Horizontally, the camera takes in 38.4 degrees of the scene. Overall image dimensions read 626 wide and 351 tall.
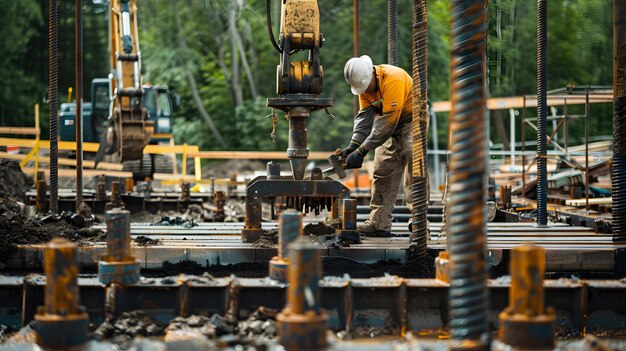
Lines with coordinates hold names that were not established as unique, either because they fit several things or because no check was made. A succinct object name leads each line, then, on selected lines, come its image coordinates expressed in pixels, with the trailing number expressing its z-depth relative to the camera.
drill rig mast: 9.26
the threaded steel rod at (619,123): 8.88
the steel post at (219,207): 14.34
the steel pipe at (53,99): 11.62
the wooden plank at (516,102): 17.72
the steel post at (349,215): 9.10
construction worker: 9.40
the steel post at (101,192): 15.04
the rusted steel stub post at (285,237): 6.54
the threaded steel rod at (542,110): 10.44
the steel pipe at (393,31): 12.64
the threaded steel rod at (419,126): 8.09
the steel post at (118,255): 6.86
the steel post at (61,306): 5.48
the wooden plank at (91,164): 18.42
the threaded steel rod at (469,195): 4.85
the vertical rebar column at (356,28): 15.29
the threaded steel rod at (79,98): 12.45
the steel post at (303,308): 5.13
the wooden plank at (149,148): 18.92
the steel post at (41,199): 13.23
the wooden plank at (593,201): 13.78
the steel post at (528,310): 5.23
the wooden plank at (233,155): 20.22
